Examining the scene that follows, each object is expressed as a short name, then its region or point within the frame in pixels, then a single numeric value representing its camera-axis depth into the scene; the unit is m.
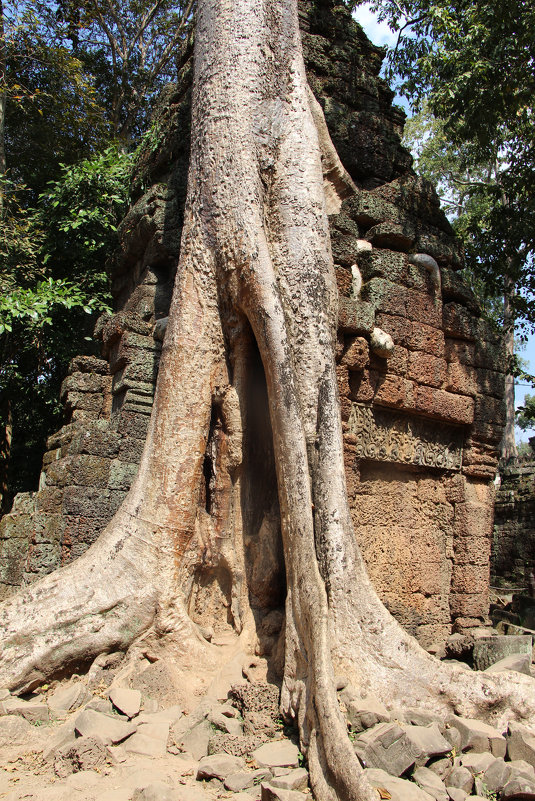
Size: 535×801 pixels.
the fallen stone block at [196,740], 2.47
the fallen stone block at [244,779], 2.23
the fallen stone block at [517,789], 2.25
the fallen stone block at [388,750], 2.31
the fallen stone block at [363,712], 2.53
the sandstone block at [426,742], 2.38
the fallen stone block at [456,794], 2.24
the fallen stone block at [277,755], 2.35
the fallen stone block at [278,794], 2.09
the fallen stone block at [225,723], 2.58
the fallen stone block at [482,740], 2.51
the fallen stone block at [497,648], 3.62
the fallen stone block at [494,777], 2.33
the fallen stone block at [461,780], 2.31
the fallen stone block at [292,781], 2.18
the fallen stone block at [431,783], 2.24
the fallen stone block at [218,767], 2.29
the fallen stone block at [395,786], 2.13
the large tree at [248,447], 2.79
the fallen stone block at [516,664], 3.21
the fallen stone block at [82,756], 2.29
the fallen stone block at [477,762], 2.39
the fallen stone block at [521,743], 2.49
